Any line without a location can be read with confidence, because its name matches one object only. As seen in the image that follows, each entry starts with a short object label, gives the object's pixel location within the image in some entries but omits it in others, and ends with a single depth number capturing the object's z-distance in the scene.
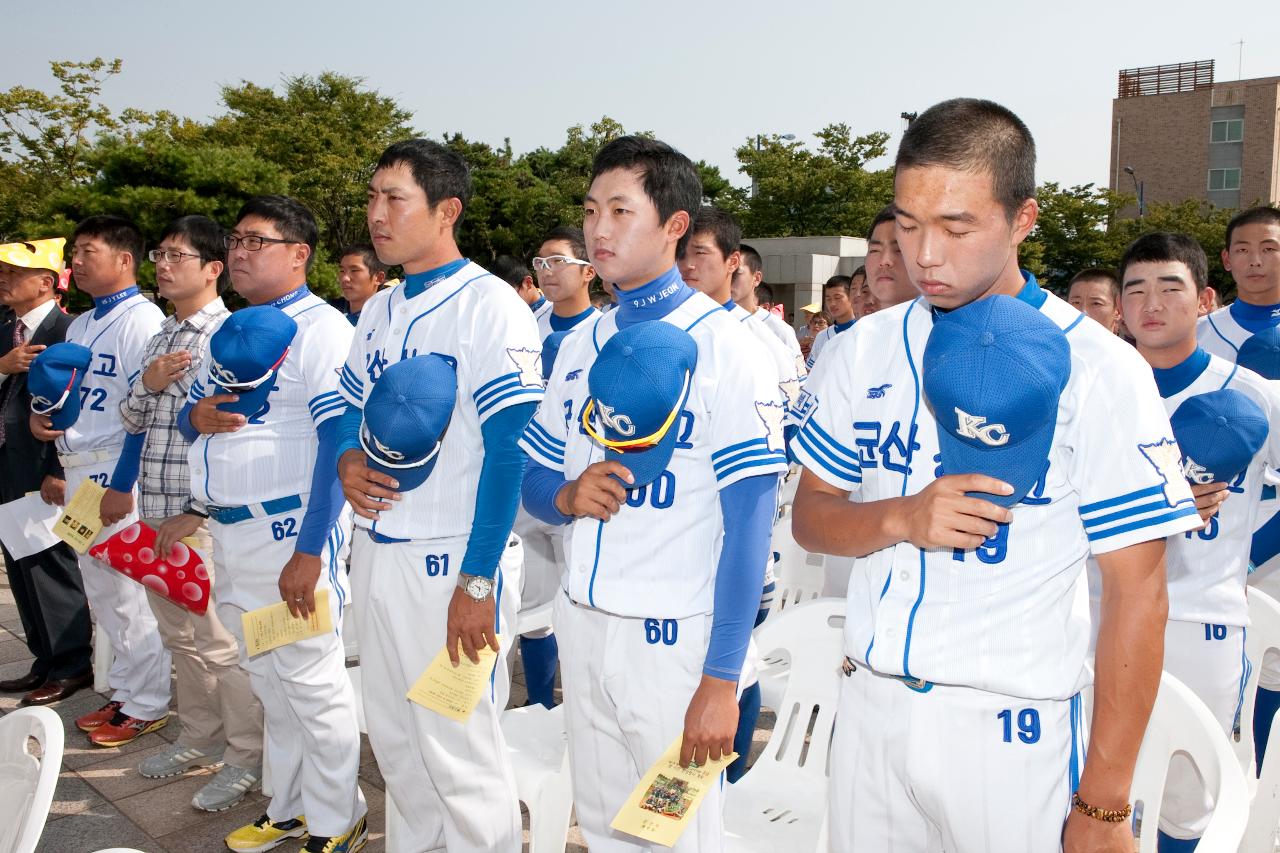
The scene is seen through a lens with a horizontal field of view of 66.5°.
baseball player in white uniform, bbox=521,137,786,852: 2.17
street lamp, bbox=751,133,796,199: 34.34
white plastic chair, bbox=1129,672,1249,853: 1.98
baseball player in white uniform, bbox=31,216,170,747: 4.65
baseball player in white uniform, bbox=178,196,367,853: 3.36
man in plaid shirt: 3.94
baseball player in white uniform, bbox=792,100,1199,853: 1.54
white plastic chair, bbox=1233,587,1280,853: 3.07
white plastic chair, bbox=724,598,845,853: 2.80
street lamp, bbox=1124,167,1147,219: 38.63
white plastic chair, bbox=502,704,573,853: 2.89
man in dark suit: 5.12
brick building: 44.66
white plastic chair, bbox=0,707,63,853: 1.83
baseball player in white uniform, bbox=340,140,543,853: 2.74
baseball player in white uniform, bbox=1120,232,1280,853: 2.85
